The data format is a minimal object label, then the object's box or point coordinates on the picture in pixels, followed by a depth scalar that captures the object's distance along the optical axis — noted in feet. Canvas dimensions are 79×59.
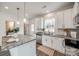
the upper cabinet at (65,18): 7.46
